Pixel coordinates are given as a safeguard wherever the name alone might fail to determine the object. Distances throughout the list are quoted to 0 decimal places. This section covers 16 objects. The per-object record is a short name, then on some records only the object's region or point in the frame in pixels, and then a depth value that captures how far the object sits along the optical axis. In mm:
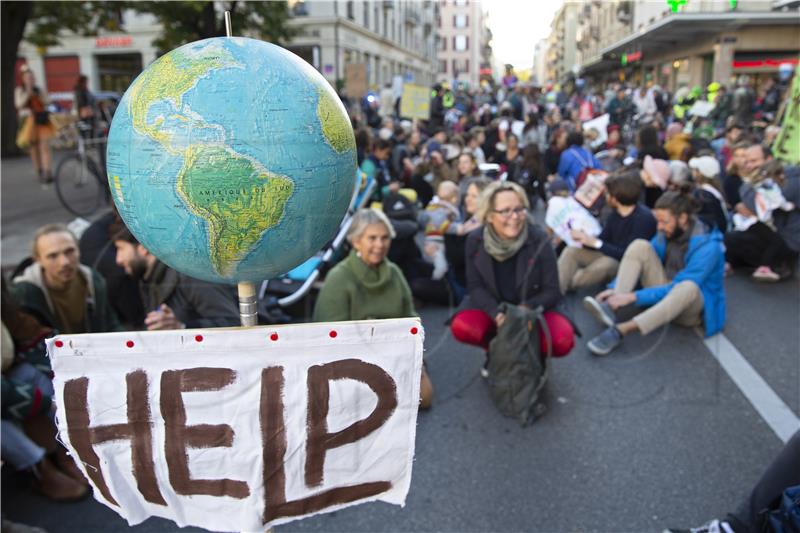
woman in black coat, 4062
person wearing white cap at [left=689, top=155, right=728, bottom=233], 6589
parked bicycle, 9359
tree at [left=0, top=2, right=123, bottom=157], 14445
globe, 1235
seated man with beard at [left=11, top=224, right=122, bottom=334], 3605
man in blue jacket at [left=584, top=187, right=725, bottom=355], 4953
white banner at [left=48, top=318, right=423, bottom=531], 1476
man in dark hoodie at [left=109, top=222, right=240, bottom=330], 3650
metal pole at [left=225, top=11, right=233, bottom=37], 1453
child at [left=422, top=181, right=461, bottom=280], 6266
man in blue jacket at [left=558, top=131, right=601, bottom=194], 8969
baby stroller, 5047
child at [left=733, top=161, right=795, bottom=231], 6598
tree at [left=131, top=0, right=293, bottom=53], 13516
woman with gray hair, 3787
